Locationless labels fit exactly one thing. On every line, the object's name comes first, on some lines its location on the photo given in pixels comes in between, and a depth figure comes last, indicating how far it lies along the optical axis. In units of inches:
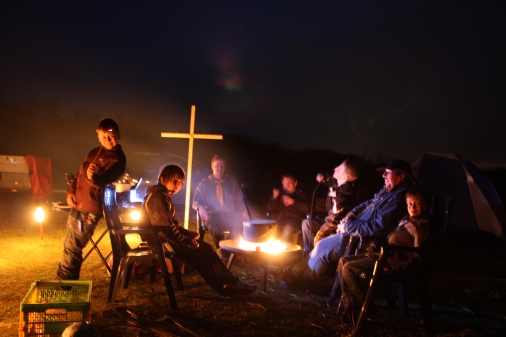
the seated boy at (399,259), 119.4
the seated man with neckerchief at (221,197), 212.4
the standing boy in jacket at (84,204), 142.9
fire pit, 140.5
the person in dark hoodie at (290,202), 219.6
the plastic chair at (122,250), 131.9
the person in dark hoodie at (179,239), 137.4
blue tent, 278.7
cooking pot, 145.9
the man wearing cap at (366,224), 142.5
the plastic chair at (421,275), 112.0
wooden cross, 225.5
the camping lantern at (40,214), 234.2
